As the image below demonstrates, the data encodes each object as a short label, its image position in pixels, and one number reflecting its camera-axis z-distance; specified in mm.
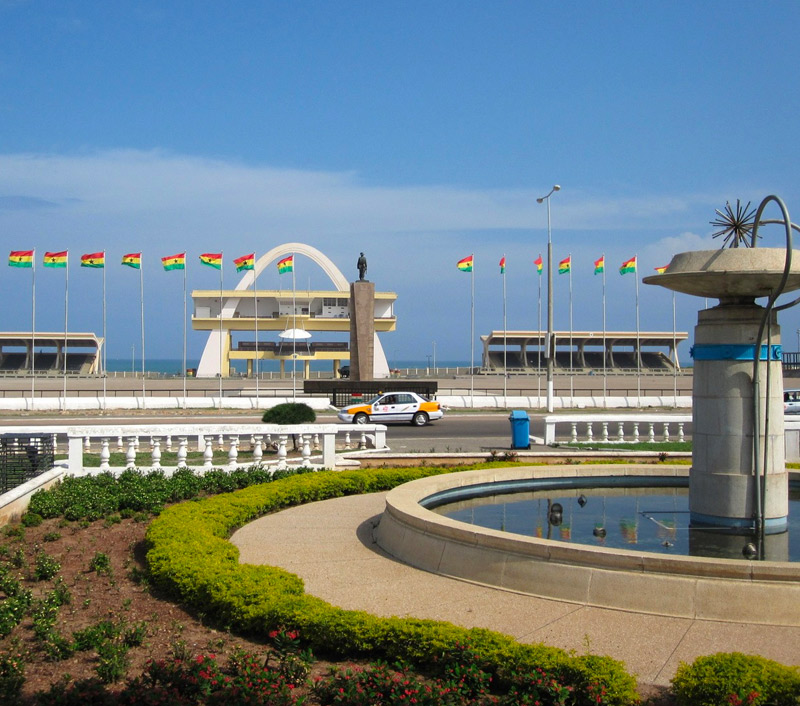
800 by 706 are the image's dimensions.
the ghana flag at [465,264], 50500
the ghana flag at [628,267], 47500
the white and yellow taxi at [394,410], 32656
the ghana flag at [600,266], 50500
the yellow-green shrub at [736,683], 5582
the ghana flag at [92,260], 44125
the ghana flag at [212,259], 47312
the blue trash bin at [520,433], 22812
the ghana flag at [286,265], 52812
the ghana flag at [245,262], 49156
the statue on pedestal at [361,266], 42406
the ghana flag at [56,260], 42781
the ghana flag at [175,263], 46350
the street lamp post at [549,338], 38375
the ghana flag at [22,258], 42531
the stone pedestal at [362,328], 41000
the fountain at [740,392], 10219
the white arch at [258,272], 74062
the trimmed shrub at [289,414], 24672
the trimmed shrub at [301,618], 6090
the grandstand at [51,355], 81375
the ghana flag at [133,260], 45094
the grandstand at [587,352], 90750
